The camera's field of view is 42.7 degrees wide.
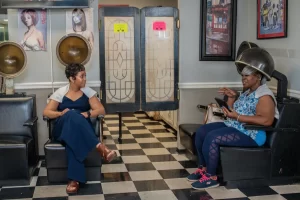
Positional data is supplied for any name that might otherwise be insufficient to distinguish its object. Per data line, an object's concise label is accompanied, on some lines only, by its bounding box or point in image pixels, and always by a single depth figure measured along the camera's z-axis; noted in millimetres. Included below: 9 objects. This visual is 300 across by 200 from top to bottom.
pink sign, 4516
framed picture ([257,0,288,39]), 3928
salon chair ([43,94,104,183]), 3547
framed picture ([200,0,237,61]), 4559
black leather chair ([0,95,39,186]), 3457
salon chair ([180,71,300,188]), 3467
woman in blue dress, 3465
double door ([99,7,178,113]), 4438
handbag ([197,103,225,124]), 3998
